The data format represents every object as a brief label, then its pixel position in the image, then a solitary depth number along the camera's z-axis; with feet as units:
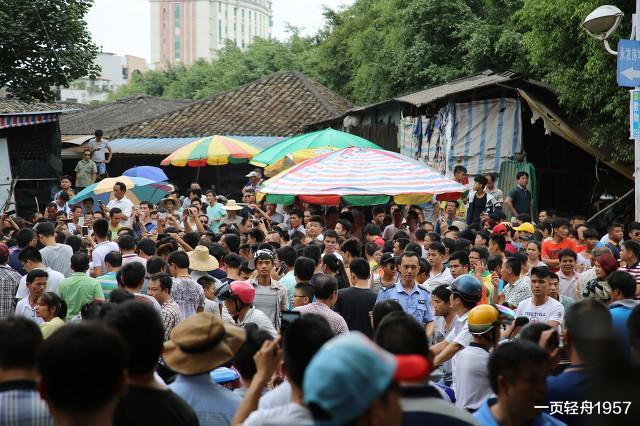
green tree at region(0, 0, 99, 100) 78.54
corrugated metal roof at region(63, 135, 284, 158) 92.84
